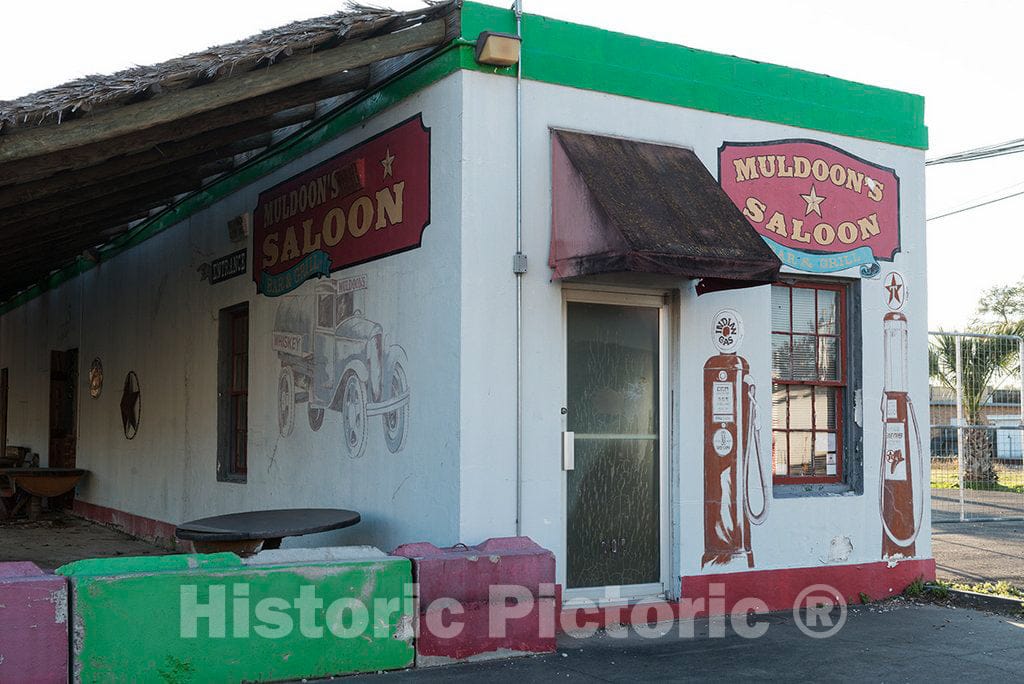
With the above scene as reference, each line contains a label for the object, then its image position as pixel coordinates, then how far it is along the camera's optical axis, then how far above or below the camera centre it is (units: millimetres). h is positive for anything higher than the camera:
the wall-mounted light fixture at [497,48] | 7332 +2469
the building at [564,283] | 7309 +959
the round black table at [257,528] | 7301 -810
